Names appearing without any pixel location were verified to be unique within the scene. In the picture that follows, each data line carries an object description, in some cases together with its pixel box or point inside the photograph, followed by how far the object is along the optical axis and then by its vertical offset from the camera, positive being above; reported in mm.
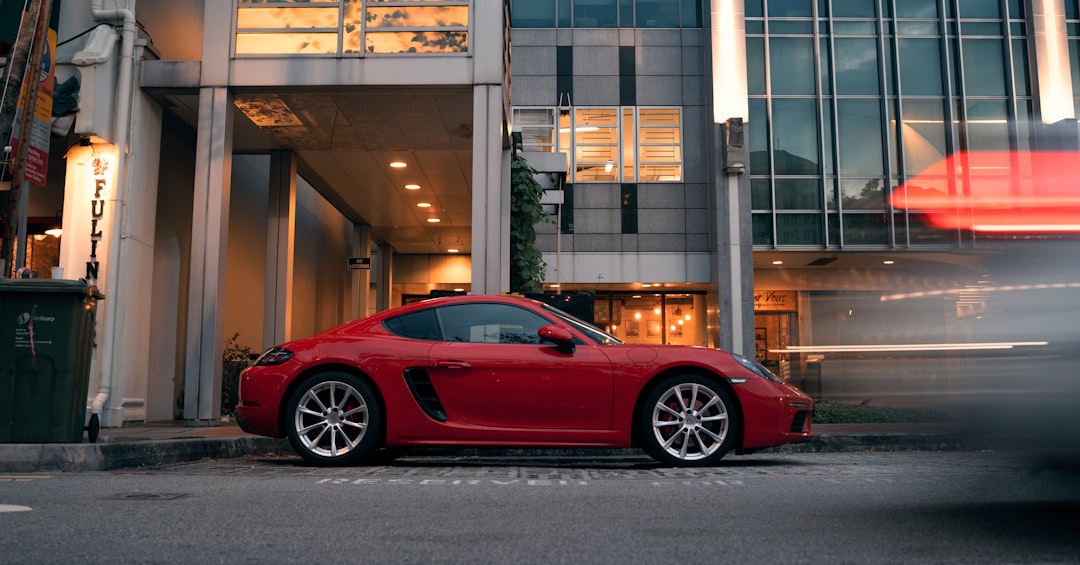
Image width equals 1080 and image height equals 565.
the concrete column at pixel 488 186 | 11086 +2332
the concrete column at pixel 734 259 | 20062 +2602
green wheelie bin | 6641 +89
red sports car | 6297 -166
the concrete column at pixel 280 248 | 14273 +2014
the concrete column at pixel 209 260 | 10734 +1380
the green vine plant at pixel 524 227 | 14180 +2363
